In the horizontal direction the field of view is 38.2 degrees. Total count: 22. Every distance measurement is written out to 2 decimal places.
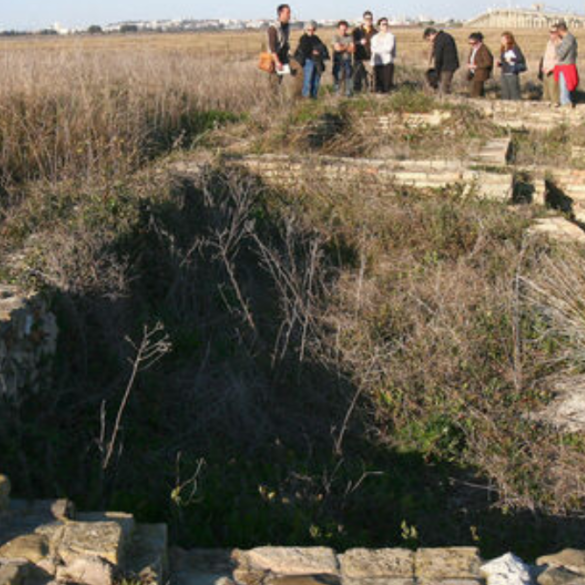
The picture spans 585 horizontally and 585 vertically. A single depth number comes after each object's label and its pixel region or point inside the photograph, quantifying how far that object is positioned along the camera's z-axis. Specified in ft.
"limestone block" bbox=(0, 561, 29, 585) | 8.82
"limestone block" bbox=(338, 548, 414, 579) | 9.82
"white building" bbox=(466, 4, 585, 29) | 188.67
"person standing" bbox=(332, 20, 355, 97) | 44.91
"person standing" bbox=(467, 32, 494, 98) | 43.87
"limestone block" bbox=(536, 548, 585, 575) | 10.03
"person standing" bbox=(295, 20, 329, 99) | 41.75
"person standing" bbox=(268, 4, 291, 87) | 38.70
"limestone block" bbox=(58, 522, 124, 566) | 9.22
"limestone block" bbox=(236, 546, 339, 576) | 9.96
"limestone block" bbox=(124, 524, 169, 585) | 9.29
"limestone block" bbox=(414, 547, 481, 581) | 9.70
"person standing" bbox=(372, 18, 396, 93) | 43.27
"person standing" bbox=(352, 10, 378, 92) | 45.47
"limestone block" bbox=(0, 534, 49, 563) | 9.28
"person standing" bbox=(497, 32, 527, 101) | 43.70
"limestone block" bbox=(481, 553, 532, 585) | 9.44
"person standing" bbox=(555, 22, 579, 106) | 40.57
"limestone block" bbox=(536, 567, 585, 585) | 9.58
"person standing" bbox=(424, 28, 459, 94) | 43.73
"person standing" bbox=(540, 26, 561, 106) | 41.37
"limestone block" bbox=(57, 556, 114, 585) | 9.05
